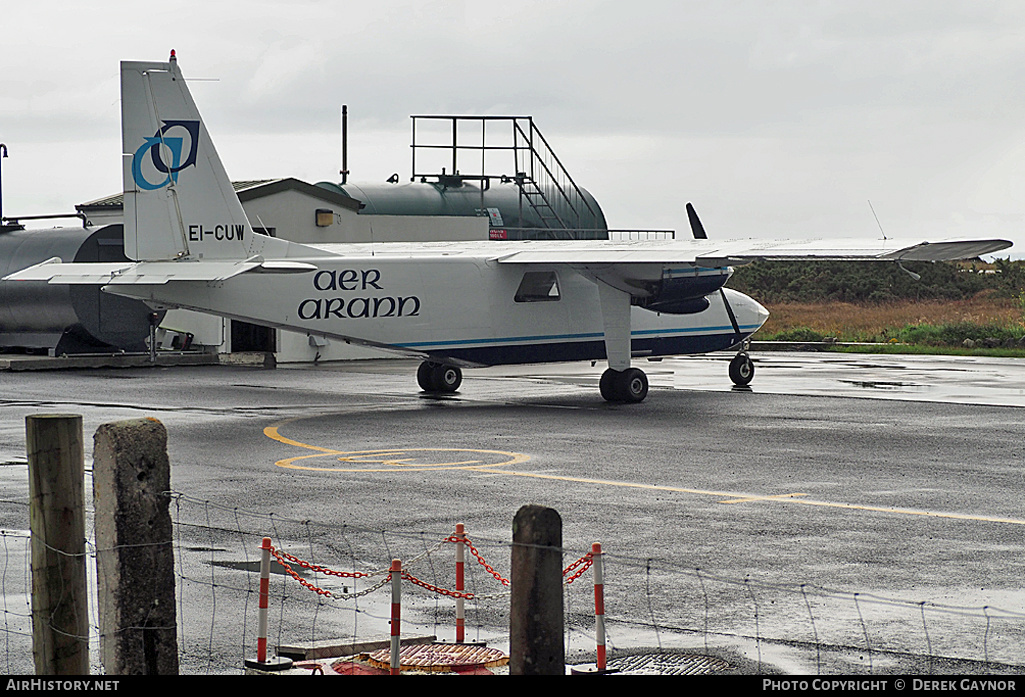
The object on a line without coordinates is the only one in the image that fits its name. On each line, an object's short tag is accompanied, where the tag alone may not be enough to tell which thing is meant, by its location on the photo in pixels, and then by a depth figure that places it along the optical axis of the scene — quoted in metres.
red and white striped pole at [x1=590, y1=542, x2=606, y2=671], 13.44
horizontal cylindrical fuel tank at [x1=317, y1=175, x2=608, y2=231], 78.97
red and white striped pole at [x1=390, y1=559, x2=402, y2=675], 13.06
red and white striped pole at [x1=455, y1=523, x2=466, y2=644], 14.96
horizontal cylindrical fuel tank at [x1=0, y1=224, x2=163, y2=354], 67.15
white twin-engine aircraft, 42.22
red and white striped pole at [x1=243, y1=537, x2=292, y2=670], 13.96
